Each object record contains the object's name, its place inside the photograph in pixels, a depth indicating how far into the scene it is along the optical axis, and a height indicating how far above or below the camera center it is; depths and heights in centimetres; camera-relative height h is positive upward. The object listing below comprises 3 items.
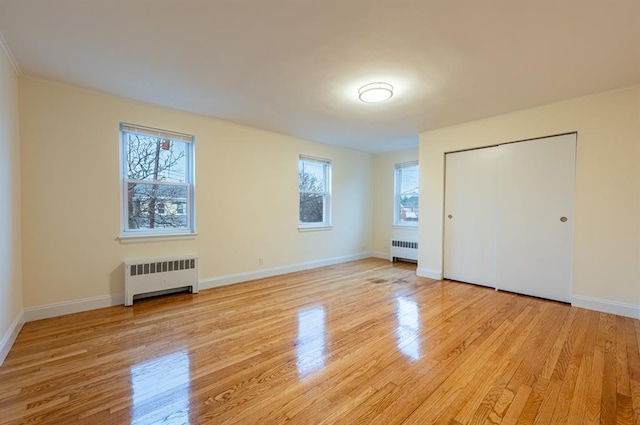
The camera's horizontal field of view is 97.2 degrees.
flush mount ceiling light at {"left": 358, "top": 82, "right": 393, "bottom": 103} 293 +123
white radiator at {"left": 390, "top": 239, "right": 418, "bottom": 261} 575 -88
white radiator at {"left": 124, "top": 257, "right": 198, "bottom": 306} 334 -87
